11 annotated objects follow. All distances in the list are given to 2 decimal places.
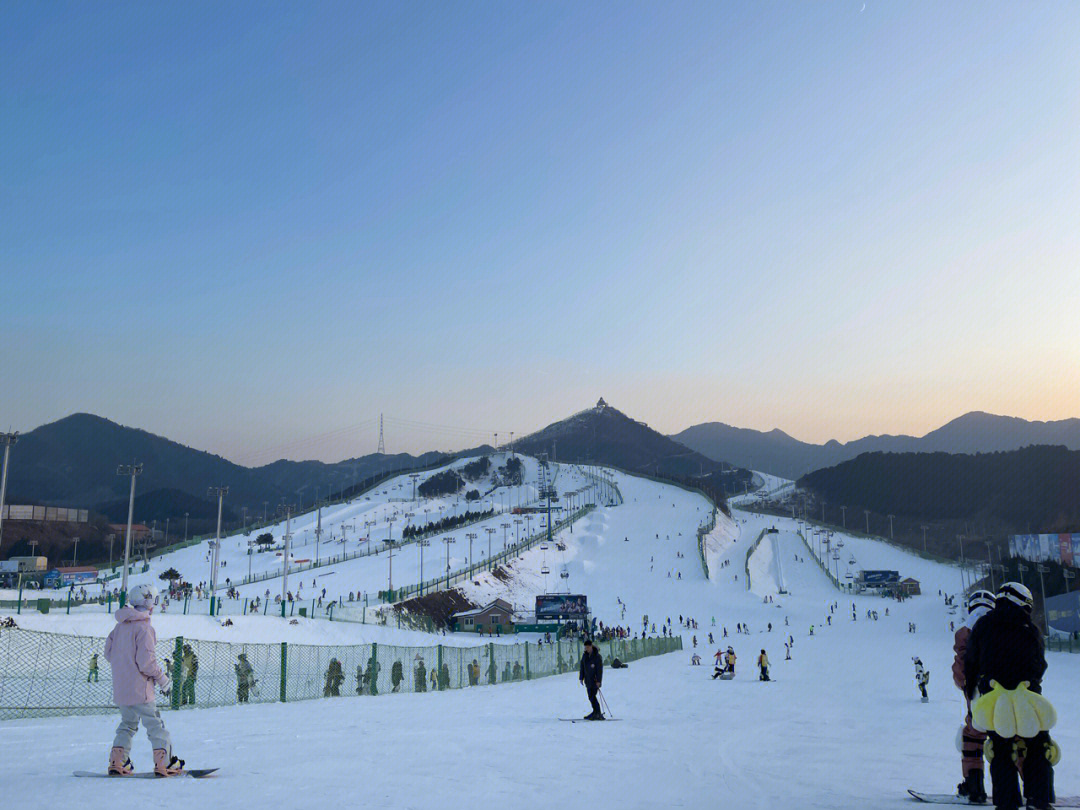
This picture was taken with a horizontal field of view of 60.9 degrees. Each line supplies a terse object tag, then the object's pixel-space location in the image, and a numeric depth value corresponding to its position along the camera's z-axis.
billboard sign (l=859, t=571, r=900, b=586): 89.51
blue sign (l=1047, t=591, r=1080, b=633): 43.53
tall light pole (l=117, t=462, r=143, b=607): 58.84
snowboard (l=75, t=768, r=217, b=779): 7.26
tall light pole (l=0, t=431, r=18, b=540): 48.47
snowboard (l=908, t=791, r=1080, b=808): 6.44
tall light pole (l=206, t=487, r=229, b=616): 39.44
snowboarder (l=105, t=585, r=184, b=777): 7.19
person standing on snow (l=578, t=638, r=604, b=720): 13.23
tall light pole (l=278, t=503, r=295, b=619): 55.11
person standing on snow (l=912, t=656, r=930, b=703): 19.47
